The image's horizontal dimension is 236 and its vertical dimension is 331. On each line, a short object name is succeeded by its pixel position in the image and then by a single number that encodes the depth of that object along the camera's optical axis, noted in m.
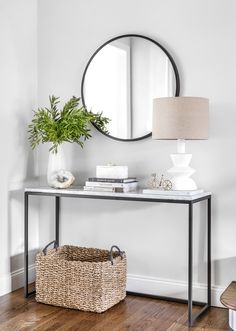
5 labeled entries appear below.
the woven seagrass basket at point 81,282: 2.97
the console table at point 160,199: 2.75
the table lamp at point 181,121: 2.79
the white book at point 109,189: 3.06
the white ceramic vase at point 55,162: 3.32
